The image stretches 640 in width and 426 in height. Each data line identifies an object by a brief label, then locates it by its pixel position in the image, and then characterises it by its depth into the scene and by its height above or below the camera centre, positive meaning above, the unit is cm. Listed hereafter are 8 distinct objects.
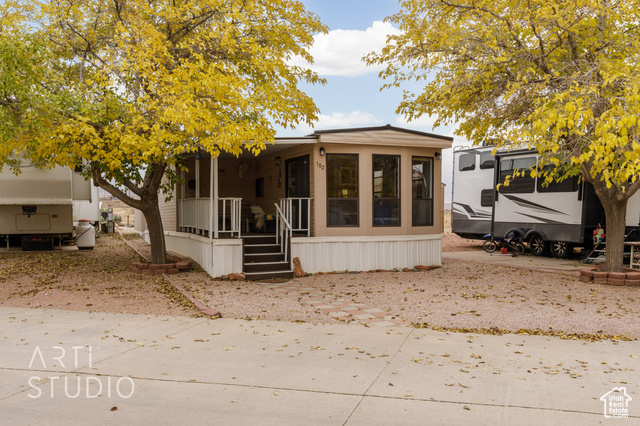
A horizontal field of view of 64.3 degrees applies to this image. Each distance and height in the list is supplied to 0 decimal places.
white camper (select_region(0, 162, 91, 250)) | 1416 -19
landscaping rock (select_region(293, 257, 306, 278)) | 1137 -162
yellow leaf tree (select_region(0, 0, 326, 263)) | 902 +220
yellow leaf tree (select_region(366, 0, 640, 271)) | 794 +259
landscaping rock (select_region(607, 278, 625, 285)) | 1019 -169
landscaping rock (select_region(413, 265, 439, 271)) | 1250 -174
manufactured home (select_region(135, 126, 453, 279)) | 1132 -35
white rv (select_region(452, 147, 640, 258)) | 1407 -29
